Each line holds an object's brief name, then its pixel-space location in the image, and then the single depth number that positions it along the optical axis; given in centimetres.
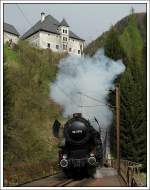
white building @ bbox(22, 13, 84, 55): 8631
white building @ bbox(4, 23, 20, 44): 7544
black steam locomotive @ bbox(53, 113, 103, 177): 1831
